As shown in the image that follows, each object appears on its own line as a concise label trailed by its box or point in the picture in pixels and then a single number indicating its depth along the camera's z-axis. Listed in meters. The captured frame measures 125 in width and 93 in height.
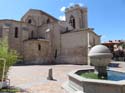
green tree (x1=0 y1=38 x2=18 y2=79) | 5.05
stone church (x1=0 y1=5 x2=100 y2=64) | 17.02
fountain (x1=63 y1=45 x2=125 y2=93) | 3.20
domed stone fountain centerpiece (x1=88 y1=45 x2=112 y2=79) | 5.04
